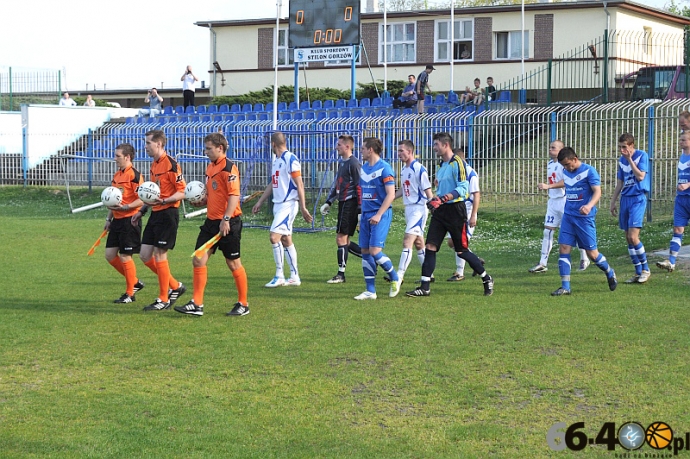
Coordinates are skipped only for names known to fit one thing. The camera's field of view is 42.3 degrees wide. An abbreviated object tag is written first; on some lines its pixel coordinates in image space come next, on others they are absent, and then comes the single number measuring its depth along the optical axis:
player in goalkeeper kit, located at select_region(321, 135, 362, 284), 12.46
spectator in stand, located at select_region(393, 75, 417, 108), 26.67
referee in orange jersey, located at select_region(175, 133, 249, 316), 9.38
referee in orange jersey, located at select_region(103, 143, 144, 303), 10.38
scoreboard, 26.66
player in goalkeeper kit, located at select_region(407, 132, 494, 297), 10.60
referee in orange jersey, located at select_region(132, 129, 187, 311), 9.92
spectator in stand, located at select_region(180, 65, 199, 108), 33.25
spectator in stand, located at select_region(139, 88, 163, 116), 34.28
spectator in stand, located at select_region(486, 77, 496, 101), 27.59
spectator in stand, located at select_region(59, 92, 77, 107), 34.53
